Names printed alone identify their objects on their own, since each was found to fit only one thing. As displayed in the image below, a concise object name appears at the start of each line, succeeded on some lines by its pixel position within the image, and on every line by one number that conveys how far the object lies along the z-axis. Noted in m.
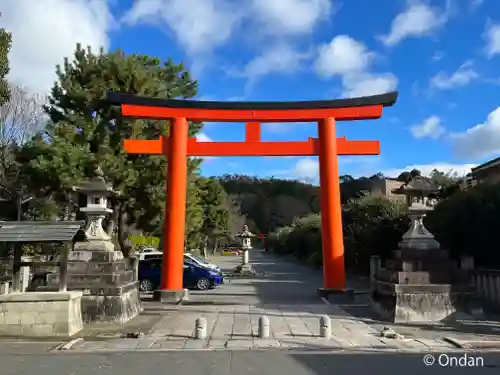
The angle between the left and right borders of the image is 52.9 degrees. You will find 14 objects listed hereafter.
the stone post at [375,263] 18.62
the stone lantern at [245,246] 31.44
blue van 20.62
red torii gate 16.64
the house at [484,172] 26.03
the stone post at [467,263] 13.64
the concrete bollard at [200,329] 9.91
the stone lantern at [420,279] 12.24
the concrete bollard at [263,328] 9.99
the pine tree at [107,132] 19.91
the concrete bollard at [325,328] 9.89
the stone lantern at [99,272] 12.25
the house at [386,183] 52.79
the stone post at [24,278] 12.47
